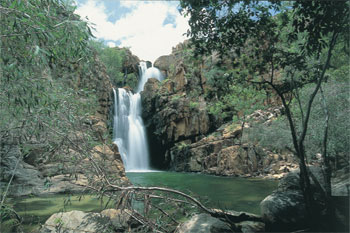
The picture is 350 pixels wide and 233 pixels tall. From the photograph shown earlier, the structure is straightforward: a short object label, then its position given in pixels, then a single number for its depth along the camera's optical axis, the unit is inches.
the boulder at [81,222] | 171.5
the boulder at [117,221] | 200.2
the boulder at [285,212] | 195.8
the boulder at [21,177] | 311.7
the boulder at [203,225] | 152.7
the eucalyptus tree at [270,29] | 172.1
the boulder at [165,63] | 1712.6
